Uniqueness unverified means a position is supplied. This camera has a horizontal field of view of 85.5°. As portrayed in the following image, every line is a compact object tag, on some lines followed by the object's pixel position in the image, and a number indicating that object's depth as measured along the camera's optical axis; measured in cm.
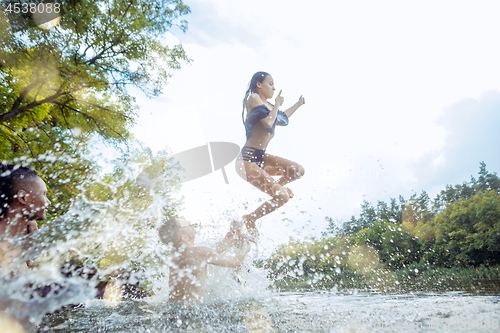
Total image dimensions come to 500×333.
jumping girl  386
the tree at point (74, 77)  666
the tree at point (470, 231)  3256
